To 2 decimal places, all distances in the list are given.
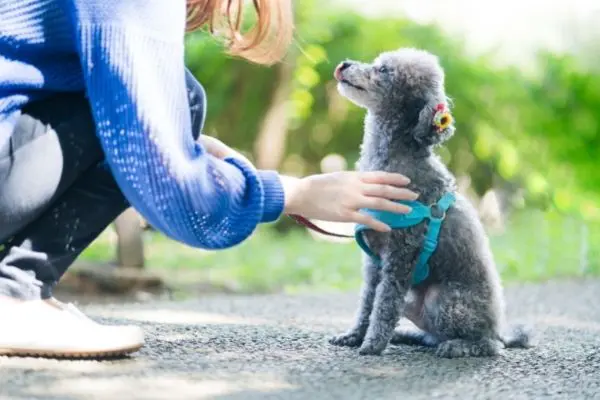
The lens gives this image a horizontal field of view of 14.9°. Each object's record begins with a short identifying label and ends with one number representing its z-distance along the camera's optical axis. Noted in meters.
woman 2.95
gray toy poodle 3.30
